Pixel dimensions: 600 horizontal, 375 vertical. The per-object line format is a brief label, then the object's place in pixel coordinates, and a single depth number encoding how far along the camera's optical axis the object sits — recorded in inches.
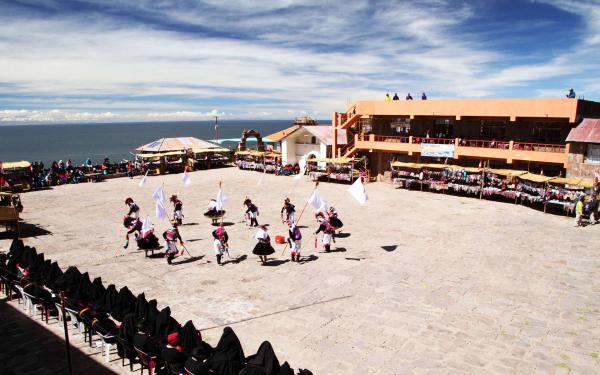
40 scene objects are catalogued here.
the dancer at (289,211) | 744.3
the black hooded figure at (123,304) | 371.9
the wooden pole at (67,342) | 319.3
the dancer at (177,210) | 835.4
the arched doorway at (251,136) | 2134.6
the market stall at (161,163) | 1722.1
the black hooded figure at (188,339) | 317.4
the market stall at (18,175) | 1285.7
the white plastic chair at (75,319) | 401.4
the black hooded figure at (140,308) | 353.7
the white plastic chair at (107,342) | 363.3
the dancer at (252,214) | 819.1
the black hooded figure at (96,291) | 399.5
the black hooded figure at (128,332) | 344.5
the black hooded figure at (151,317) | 340.2
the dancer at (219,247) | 603.8
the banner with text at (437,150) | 1291.8
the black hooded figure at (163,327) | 333.7
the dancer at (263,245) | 595.8
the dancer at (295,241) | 615.8
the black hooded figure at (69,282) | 410.6
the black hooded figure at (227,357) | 285.9
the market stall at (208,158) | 1875.0
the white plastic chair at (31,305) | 449.4
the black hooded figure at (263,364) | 271.4
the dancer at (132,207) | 757.3
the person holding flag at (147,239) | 636.7
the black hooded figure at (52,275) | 433.6
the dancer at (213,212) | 837.2
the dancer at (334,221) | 726.8
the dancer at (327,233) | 664.4
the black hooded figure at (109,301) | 382.9
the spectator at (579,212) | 848.3
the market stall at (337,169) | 1444.4
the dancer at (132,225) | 706.8
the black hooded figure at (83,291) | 401.7
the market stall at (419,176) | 1251.2
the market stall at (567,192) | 945.5
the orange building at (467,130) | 1111.0
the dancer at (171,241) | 615.3
